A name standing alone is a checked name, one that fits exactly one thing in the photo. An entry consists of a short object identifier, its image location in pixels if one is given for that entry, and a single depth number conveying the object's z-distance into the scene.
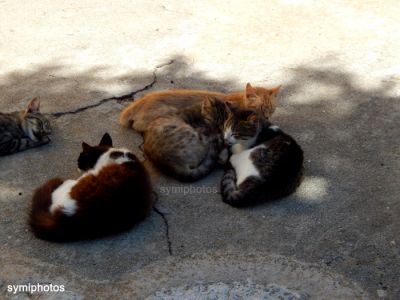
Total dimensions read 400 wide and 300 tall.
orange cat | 4.74
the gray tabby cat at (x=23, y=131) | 4.64
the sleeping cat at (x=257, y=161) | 4.02
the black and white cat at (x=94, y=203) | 3.57
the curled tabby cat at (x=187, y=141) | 4.26
